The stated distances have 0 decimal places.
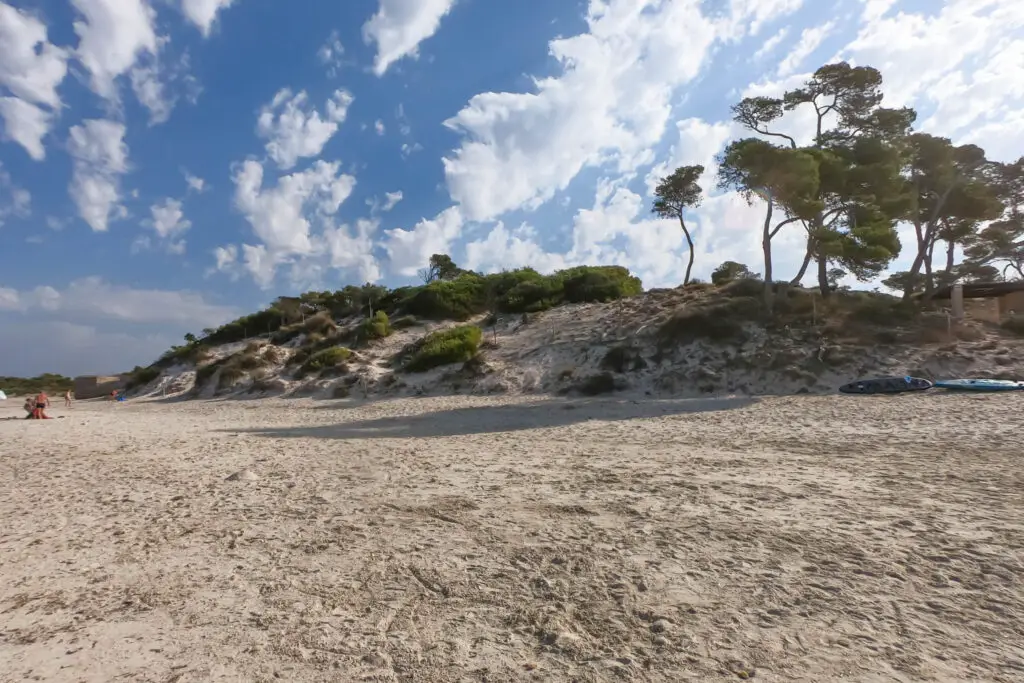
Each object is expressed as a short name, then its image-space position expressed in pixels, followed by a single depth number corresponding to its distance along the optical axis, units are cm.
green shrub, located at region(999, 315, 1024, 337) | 1870
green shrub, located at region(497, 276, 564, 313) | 3059
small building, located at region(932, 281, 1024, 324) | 2321
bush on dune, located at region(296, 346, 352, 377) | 2547
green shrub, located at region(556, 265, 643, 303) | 3094
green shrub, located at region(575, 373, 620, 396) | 1808
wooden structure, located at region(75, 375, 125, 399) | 3759
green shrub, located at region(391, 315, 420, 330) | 3161
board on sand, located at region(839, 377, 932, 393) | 1445
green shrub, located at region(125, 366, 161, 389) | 3456
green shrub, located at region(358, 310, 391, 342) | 2956
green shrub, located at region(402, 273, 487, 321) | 3338
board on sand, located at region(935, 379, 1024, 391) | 1349
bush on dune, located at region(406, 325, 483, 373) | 2322
